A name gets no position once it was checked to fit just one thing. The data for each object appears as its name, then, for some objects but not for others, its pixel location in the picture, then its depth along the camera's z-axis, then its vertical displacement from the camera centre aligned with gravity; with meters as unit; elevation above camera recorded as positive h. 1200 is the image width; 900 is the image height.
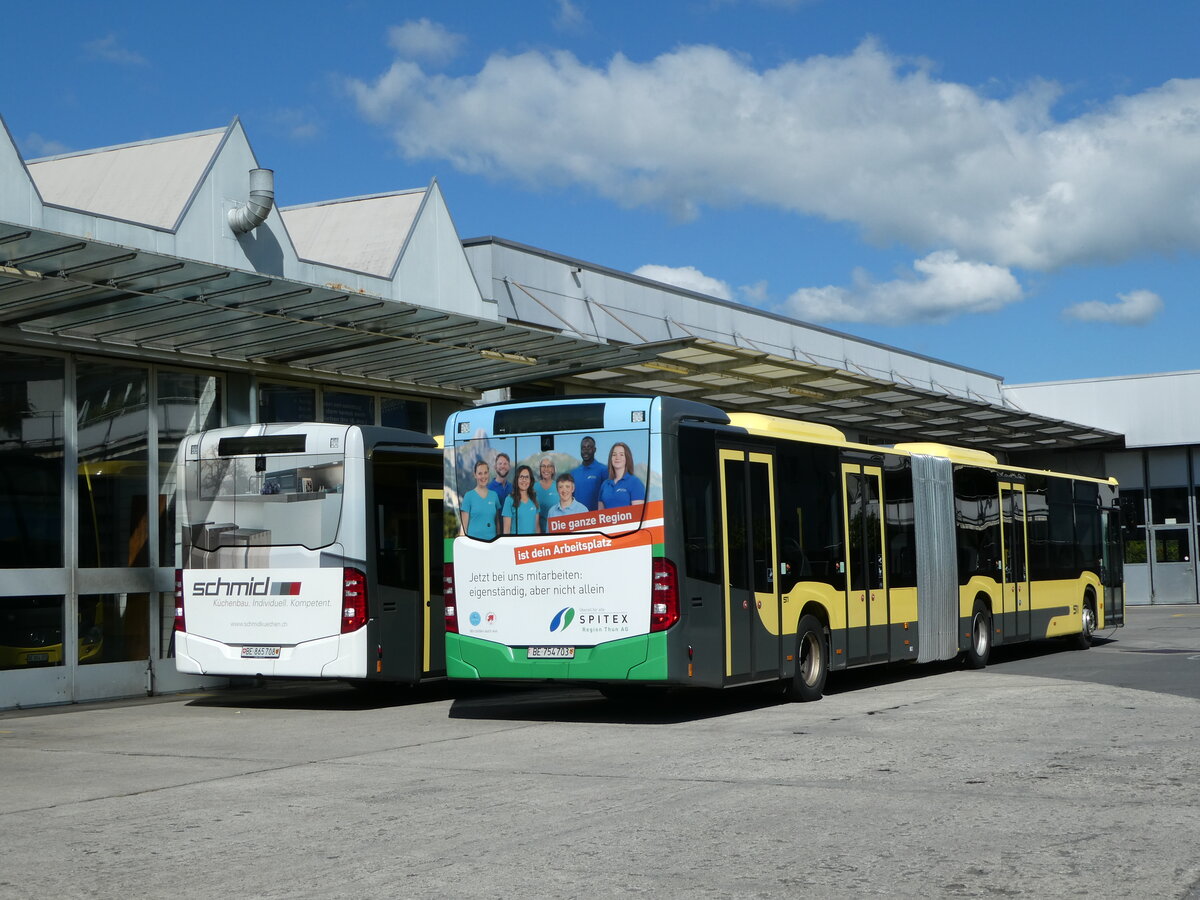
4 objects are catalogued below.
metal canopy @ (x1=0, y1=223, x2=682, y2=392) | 14.30 +2.98
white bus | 14.98 +0.13
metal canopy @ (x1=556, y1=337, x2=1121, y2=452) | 24.19 +3.30
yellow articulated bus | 13.10 +0.13
